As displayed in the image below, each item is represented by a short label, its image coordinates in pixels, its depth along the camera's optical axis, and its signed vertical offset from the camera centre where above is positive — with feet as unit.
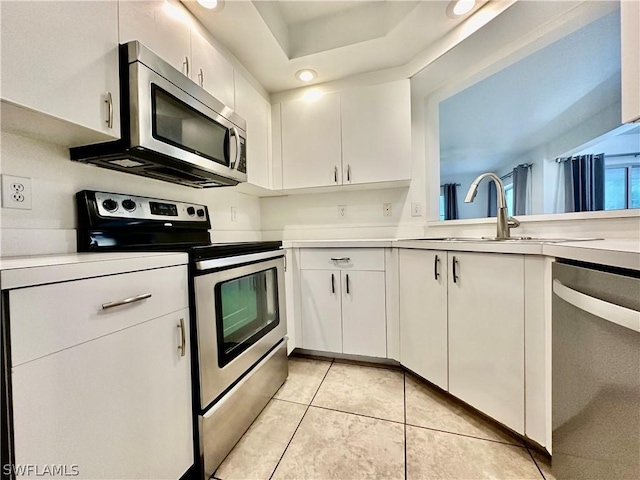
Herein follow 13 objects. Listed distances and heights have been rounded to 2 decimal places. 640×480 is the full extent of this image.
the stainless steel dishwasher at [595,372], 2.15 -1.36
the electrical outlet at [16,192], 2.92 +0.56
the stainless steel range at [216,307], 3.27 -1.09
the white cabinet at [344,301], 5.96 -1.57
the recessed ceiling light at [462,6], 4.51 +3.98
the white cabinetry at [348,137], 6.49 +2.54
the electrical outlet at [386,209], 7.45 +0.70
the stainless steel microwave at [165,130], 3.37 +1.65
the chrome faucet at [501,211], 4.98 +0.39
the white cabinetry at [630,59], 2.69 +1.79
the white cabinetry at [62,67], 2.41 +1.80
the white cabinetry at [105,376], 1.80 -1.16
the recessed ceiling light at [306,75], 6.52 +4.09
